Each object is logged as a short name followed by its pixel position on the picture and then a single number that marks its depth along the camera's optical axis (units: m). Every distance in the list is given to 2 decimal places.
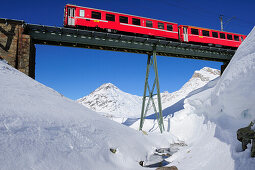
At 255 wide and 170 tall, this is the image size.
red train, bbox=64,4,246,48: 13.98
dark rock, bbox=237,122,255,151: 3.39
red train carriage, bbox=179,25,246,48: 17.38
